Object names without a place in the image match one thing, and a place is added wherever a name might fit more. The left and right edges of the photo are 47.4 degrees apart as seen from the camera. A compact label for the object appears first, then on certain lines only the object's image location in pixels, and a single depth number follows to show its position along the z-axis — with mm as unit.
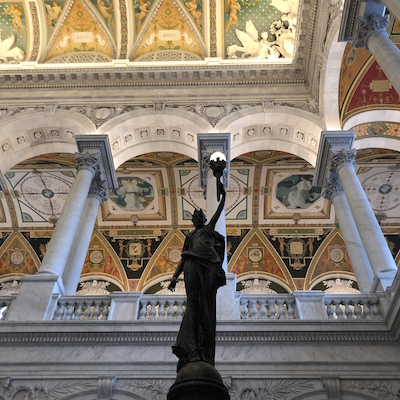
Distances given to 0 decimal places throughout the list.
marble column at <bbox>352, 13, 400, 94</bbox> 6246
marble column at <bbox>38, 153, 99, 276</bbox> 7398
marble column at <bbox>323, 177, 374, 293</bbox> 7734
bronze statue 3232
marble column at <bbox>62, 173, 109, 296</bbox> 8039
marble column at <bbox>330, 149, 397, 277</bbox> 7082
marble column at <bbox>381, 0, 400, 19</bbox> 5469
